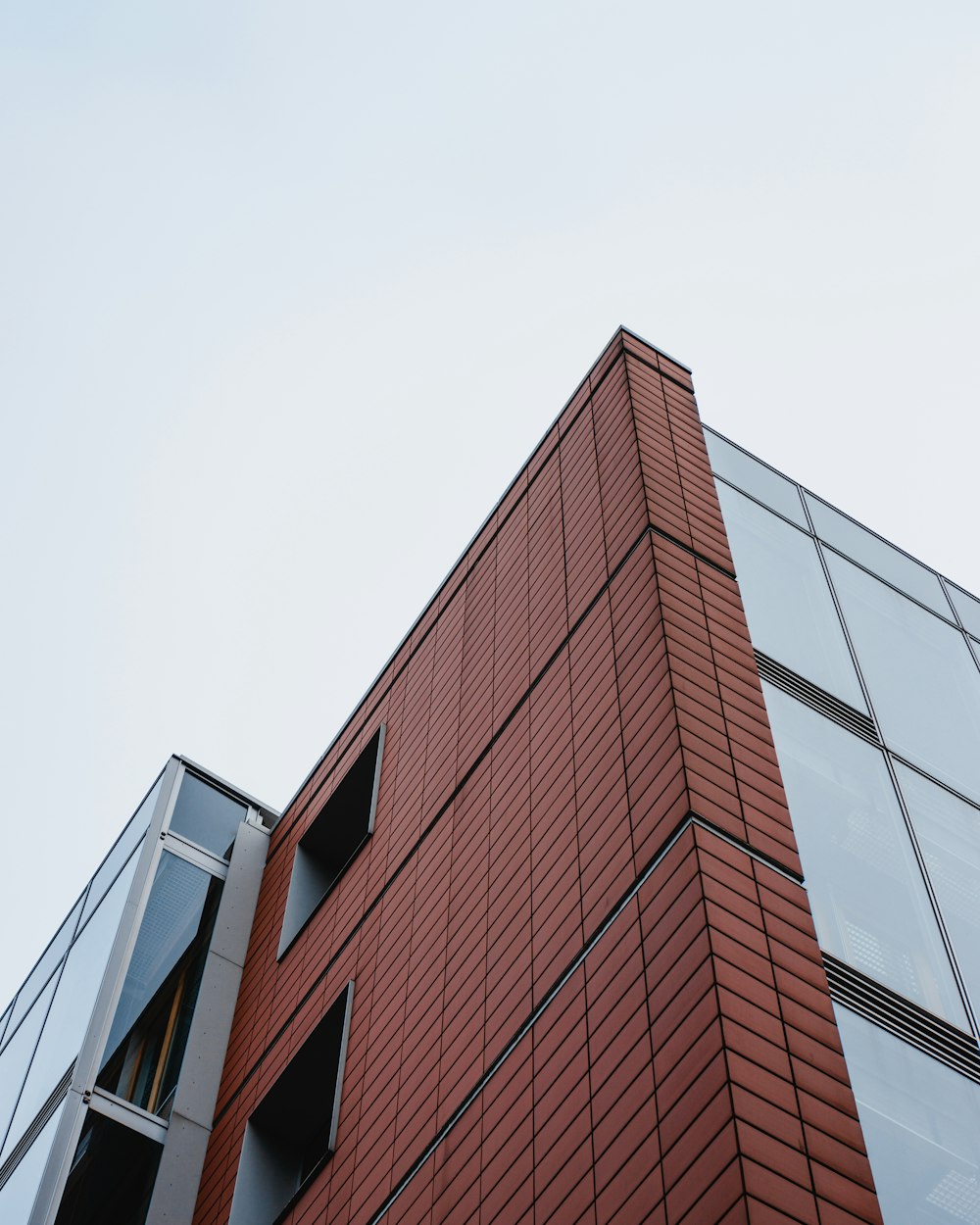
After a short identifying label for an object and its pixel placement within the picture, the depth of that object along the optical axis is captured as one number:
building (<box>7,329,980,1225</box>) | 6.88
